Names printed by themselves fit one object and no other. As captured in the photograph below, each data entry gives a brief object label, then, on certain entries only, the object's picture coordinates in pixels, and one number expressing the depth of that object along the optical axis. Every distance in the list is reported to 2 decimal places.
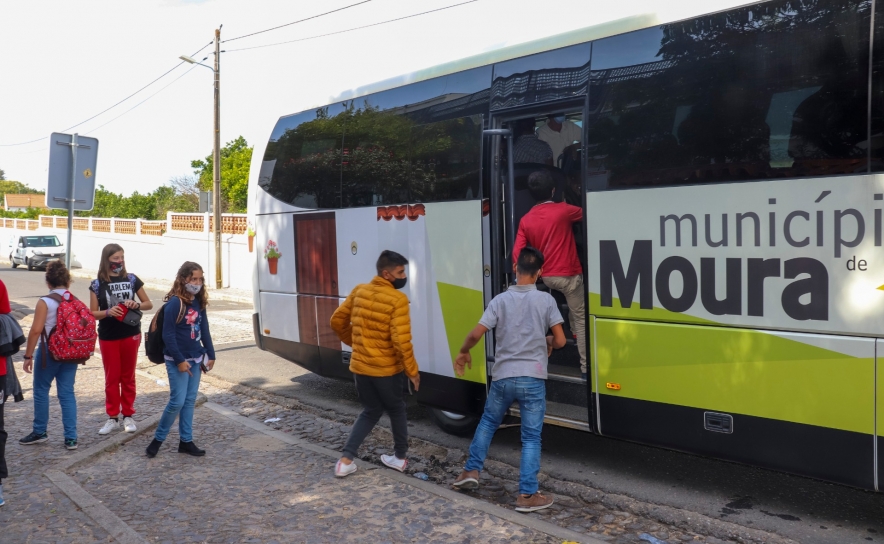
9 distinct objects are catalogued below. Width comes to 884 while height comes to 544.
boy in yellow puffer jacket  5.58
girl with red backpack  6.41
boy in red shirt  6.04
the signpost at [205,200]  27.55
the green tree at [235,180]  41.19
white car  37.41
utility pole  24.55
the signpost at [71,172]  8.30
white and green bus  4.27
